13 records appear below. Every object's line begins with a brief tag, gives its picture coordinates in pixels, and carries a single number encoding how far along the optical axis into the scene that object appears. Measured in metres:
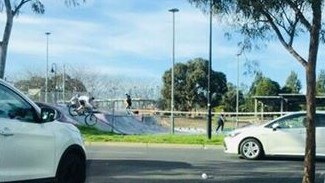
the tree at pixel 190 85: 73.88
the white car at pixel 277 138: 18.61
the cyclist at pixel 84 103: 38.66
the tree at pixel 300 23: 9.49
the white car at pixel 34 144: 7.96
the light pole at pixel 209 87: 29.03
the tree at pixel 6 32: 17.53
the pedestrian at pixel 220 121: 41.38
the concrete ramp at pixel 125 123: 38.97
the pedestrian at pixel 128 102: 49.25
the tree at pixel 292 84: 83.81
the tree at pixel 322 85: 62.39
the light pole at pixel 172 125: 36.42
